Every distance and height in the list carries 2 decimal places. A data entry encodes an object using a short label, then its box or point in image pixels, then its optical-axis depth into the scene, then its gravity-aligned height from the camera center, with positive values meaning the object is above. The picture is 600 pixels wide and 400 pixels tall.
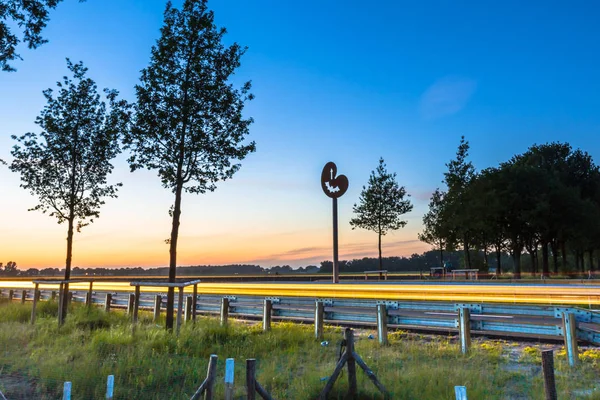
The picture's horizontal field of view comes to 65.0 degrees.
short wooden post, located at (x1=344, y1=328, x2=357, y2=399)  7.12 -1.63
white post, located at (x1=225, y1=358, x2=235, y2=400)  5.91 -1.46
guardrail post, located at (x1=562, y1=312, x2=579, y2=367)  8.91 -1.42
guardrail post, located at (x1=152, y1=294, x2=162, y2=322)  18.84 -1.59
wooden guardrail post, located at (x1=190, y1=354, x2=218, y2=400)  6.12 -1.56
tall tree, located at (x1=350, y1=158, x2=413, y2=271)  43.62 +5.25
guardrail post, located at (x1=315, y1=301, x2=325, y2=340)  12.72 -1.50
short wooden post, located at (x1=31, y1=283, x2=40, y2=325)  16.71 -1.54
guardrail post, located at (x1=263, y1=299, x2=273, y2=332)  14.27 -1.52
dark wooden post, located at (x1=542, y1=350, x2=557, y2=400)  4.88 -1.18
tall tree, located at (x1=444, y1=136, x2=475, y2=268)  45.44 +6.85
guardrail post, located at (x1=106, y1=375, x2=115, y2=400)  6.13 -1.60
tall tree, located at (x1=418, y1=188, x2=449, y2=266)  49.57 +4.02
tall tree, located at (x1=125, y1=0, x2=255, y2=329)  15.07 +5.09
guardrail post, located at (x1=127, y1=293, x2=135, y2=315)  19.54 -1.69
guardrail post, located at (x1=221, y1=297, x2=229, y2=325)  15.73 -1.49
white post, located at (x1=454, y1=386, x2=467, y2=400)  4.46 -1.23
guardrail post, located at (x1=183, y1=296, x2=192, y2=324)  16.94 -1.65
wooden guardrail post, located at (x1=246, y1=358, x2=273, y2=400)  5.94 -1.51
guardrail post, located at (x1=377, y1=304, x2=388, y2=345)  11.51 -1.47
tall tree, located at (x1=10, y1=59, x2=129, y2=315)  19.23 +4.48
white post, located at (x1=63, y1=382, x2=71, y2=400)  5.91 -1.59
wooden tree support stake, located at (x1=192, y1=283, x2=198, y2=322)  14.34 -1.23
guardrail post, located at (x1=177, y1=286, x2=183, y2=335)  12.75 -1.22
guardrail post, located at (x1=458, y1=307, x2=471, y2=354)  10.16 -1.42
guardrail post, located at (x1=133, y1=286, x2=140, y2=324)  13.52 -1.18
